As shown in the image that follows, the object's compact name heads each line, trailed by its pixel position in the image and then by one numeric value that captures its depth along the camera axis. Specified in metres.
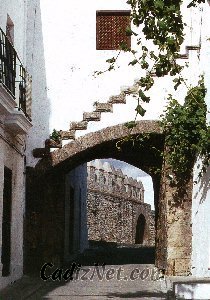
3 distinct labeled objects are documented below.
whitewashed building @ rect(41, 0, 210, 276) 15.80
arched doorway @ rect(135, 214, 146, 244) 38.28
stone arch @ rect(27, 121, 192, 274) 14.54
